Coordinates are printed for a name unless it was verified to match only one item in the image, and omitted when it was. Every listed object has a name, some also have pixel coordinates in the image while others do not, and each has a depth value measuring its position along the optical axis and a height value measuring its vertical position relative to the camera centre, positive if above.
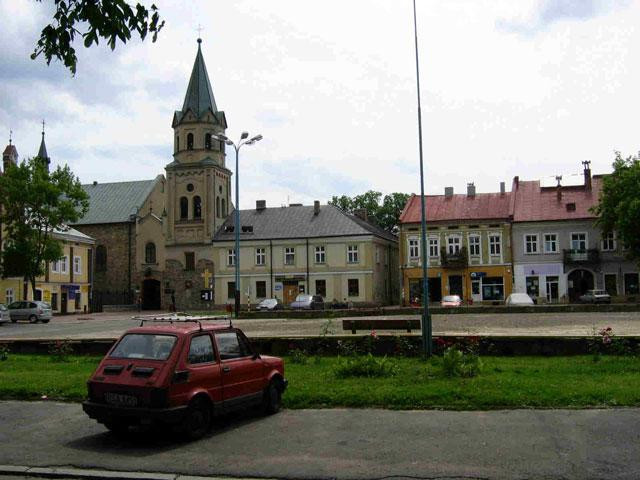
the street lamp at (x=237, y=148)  40.06 +8.77
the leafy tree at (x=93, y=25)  7.11 +2.89
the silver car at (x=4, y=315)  40.60 -0.80
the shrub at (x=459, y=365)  12.74 -1.39
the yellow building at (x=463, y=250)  60.12 +3.59
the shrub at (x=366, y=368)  13.22 -1.47
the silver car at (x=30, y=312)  44.56 -0.71
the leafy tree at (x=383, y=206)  91.75 +11.56
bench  20.66 -0.99
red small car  8.66 -1.09
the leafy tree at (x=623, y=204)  50.62 +6.29
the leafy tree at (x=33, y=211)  48.19 +6.42
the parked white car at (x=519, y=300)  40.17 -0.67
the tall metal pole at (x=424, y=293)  15.45 -0.05
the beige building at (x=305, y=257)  63.00 +3.46
